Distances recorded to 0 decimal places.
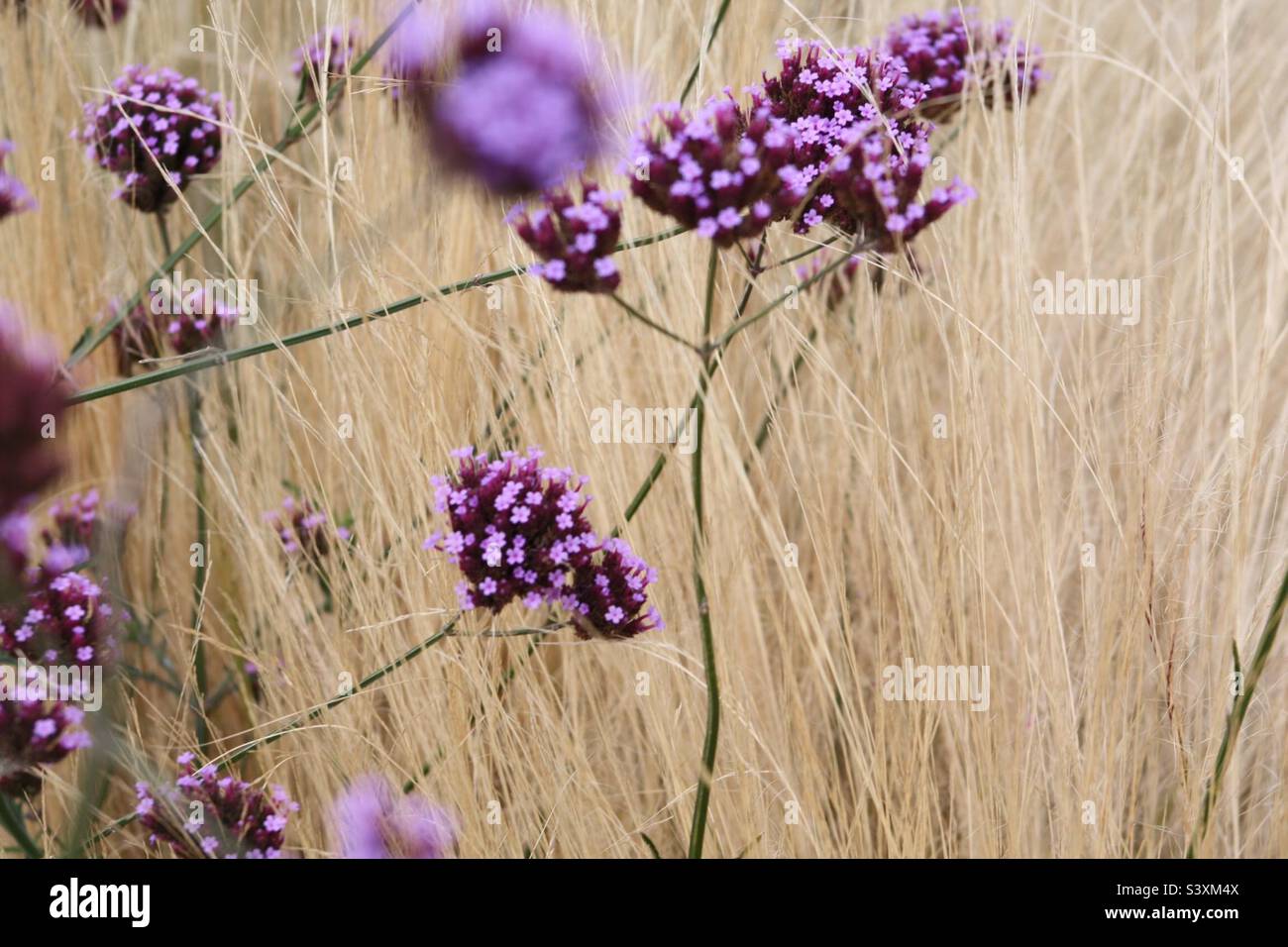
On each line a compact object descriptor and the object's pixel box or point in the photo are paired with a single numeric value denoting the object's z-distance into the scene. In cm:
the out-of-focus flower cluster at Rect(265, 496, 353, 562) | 78
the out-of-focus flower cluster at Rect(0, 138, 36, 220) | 73
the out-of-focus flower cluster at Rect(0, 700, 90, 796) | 69
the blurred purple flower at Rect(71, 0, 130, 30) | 84
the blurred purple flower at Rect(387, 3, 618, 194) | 60
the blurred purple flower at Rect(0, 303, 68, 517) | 54
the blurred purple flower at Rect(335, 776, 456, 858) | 75
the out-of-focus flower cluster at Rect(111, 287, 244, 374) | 76
